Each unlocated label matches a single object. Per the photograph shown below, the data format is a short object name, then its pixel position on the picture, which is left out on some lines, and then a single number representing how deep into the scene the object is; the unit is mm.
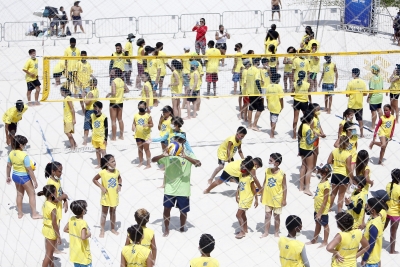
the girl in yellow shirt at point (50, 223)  10922
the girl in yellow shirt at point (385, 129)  14297
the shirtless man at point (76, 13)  21578
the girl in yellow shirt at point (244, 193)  12102
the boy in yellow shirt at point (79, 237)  10297
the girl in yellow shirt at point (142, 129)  14242
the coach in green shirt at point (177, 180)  11875
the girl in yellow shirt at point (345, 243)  9812
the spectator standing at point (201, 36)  20109
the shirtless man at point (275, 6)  21828
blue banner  21062
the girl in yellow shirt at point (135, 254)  9492
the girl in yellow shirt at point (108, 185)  11969
